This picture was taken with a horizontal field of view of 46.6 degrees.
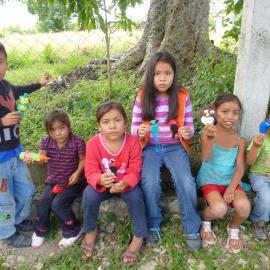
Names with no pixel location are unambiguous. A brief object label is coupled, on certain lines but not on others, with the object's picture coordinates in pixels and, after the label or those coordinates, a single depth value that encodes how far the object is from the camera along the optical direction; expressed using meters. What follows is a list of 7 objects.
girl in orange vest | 2.38
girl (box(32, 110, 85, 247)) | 2.43
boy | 2.34
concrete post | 2.33
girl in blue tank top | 2.36
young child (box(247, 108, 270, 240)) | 2.48
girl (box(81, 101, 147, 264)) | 2.28
